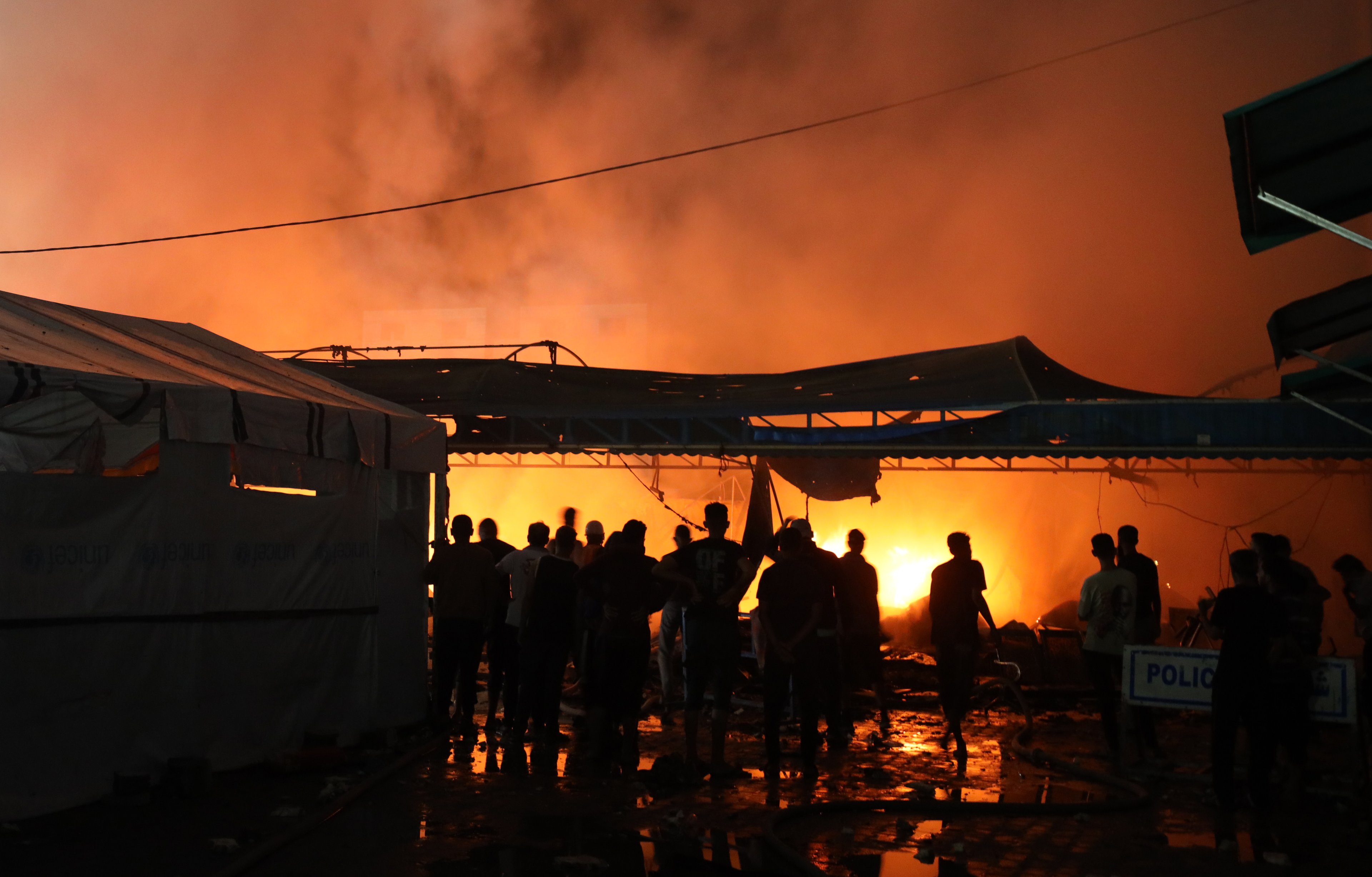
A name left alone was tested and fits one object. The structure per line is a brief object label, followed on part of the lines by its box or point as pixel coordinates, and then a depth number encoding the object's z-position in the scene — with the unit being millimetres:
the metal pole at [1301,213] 5449
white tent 6820
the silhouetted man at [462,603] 9633
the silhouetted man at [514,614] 9445
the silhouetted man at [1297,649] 7535
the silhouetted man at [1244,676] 7285
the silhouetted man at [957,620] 9602
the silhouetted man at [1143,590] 9516
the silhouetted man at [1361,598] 7656
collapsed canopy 14320
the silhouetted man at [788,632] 8031
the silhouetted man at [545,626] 8789
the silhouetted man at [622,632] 8445
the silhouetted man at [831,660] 9281
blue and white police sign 7742
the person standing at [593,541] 10797
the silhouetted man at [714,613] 8141
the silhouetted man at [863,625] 10625
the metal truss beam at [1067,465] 19031
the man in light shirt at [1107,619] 8922
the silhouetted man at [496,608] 10118
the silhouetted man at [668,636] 10953
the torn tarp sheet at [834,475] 18531
